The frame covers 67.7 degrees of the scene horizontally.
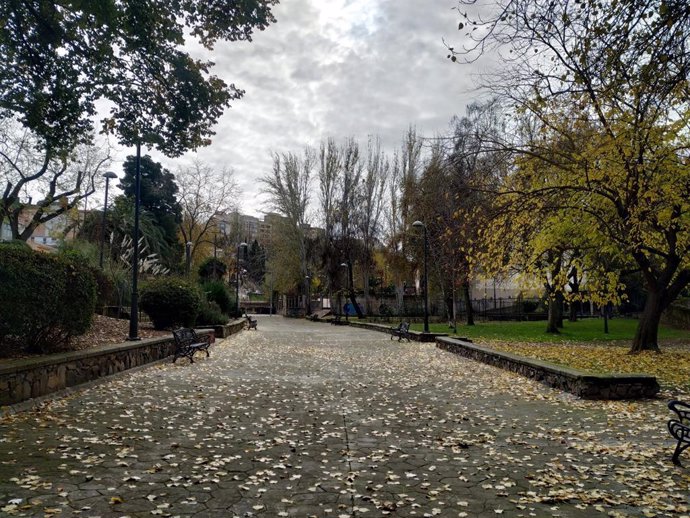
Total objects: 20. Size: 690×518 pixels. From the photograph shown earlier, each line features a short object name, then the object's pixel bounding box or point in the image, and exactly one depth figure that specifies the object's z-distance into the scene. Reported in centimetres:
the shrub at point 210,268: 4631
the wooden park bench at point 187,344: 1354
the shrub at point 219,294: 2869
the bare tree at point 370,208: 4809
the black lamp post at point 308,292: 5218
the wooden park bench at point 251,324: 3357
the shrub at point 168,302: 1748
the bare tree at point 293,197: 4919
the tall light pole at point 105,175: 1966
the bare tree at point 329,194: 4862
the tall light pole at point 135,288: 1298
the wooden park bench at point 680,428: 509
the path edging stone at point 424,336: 2155
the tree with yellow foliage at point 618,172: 1016
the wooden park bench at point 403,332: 2286
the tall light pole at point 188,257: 3274
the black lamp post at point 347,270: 4638
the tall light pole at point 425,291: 2193
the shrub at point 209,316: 2286
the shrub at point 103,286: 1702
